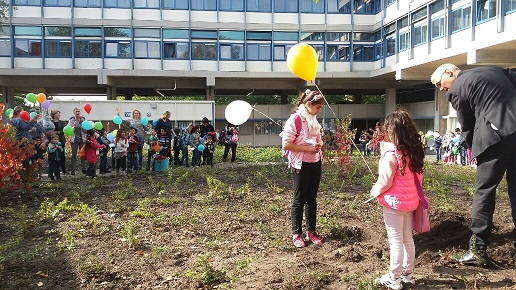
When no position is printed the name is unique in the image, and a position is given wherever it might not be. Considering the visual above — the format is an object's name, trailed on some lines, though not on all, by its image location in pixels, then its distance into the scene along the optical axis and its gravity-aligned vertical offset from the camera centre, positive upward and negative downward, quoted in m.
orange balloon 12.70 +1.21
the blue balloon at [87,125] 10.40 +0.33
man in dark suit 3.55 +0.06
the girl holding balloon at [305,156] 4.50 -0.18
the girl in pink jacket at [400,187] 3.35 -0.38
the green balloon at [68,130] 10.33 +0.20
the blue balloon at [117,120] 12.76 +0.56
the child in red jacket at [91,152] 10.34 -0.33
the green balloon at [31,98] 11.76 +1.12
